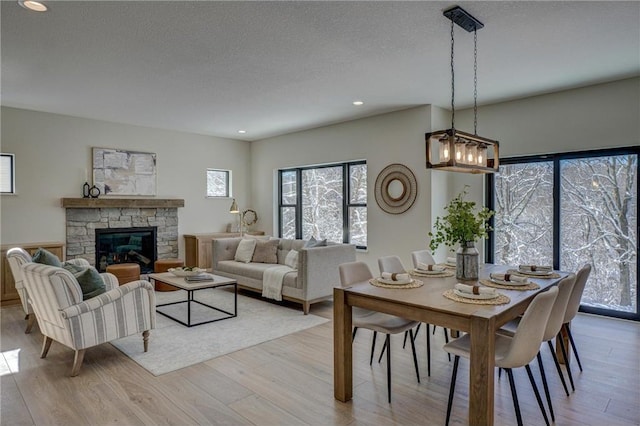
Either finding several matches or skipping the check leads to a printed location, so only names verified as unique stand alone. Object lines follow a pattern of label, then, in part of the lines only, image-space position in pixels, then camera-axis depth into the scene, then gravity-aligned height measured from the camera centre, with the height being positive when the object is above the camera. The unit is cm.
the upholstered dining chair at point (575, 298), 284 -66
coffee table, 431 -86
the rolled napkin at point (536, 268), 322 -50
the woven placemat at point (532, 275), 309 -53
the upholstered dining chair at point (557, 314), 243 -68
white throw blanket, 504 -95
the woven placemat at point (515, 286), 267 -54
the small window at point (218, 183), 783 +55
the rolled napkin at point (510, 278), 277 -50
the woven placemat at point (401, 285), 272 -54
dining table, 202 -61
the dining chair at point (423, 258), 383 -50
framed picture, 633 +64
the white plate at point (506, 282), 273 -52
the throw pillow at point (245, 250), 602 -64
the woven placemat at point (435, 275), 316 -54
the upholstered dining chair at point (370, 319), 282 -85
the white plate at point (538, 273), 311 -52
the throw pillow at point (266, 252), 591 -65
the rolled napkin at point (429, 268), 328 -50
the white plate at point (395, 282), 274 -52
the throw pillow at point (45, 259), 361 -46
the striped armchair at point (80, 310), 299 -83
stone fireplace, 608 -25
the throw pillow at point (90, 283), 322 -61
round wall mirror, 557 +31
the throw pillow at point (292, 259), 543 -71
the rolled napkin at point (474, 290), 237 -50
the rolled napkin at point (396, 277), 280 -50
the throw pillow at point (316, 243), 529 -47
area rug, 341 -129
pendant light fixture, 277 +48
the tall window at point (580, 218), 446 -11
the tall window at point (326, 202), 655 +13
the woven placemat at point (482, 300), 227 -54
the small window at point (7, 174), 552 +51
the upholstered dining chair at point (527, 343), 210 -74
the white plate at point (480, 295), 232 -52
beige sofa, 477 -85
